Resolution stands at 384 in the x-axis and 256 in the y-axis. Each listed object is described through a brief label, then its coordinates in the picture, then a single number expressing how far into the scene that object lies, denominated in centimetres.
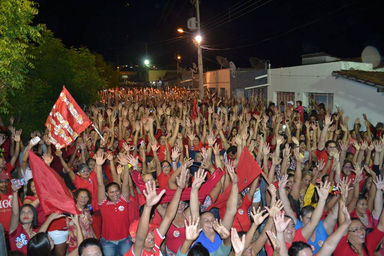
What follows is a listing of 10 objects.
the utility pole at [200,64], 1858
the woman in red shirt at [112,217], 486
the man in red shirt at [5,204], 479
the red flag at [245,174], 483
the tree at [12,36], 683
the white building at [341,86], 1260
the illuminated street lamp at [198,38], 1838
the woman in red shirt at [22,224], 422
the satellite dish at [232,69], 2427
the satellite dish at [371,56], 1803
